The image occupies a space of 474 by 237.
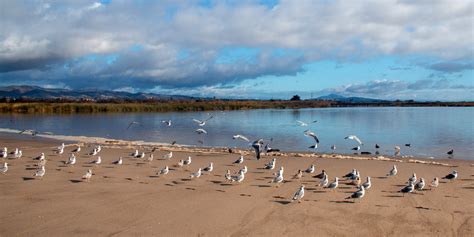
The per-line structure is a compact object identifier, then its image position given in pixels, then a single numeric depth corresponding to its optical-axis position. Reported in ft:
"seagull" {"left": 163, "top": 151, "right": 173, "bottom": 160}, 67.18
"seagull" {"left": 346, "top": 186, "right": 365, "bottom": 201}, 40.60
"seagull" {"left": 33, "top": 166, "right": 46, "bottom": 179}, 49.55
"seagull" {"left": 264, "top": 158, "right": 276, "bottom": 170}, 58.70
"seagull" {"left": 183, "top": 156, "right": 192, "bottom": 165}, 61.62
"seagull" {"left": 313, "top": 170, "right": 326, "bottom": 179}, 51.82
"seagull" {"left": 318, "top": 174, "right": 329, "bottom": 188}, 46.09
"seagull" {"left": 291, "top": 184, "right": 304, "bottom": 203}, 40.24
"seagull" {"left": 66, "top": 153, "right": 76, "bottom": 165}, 60.18
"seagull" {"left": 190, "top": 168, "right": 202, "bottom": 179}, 50.80
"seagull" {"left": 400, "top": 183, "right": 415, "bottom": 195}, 43.73
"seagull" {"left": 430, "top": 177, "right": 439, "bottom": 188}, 46.50
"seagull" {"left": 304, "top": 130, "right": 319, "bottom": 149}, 86.47
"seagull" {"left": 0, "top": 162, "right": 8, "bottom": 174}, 52.32
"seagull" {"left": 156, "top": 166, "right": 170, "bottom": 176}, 52.85
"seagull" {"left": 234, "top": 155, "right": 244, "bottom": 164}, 63.93
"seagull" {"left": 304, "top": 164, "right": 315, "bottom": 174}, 54.89
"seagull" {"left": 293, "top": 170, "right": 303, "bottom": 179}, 51.93
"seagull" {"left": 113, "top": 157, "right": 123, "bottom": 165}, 60.89
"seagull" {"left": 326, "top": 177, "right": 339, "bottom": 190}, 45.08
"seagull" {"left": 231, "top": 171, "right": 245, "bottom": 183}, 48.68
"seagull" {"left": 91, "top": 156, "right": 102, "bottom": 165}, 61.21
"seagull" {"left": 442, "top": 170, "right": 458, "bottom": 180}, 50.14
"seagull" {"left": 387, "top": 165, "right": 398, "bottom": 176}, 53.26
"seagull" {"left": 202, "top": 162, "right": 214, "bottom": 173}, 54.95
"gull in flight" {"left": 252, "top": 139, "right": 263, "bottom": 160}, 65.46
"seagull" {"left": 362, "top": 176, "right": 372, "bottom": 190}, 45.13
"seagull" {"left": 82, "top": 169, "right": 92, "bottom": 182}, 48.67
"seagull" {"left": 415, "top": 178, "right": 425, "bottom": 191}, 44.35
